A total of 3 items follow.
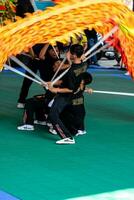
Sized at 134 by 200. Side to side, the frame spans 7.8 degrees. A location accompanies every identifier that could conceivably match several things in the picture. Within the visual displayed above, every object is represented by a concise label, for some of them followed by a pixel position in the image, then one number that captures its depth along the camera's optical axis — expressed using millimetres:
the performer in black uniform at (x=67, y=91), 11907
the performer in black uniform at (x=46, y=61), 13993
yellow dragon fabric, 10287
